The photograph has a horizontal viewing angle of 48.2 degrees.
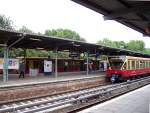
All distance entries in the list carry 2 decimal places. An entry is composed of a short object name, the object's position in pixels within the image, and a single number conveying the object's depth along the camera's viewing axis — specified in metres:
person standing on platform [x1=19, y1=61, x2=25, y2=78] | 14.32
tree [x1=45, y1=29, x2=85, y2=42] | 59.55
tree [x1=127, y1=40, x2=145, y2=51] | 72.62
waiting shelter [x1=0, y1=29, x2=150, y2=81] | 10.44
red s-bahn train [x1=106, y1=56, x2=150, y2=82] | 14.87
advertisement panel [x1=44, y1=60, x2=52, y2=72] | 15.98
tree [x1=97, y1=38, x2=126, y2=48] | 68.71
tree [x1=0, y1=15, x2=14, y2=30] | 37.05
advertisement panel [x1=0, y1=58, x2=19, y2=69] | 12.92
